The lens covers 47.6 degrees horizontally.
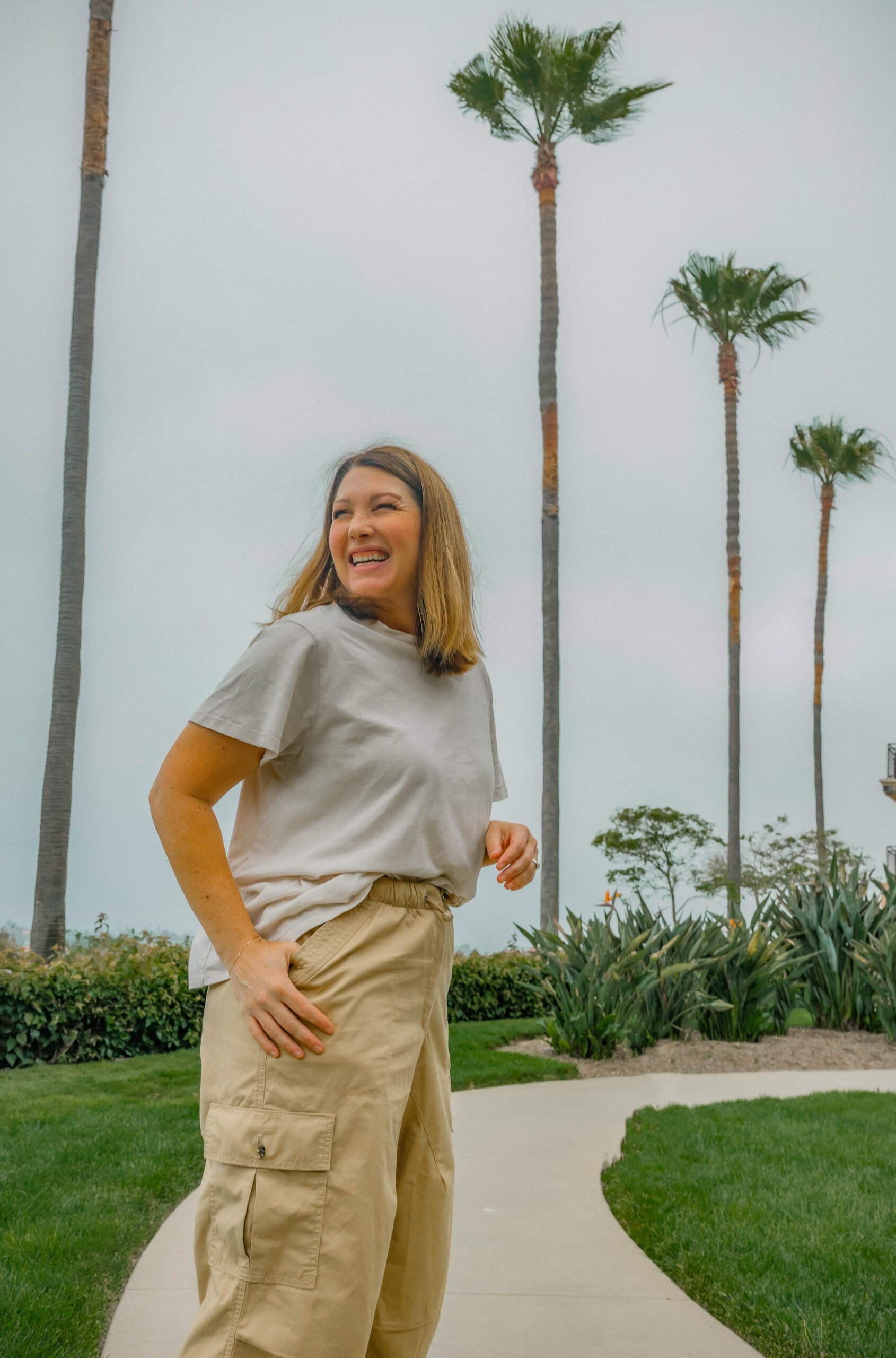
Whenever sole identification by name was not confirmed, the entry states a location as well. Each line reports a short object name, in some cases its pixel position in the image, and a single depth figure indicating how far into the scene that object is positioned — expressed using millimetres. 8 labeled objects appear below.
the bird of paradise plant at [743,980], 8516
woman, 1502
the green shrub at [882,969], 8805
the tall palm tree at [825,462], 28984
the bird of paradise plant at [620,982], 7820
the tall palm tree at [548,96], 15125
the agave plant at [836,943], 9312
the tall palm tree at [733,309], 22891
